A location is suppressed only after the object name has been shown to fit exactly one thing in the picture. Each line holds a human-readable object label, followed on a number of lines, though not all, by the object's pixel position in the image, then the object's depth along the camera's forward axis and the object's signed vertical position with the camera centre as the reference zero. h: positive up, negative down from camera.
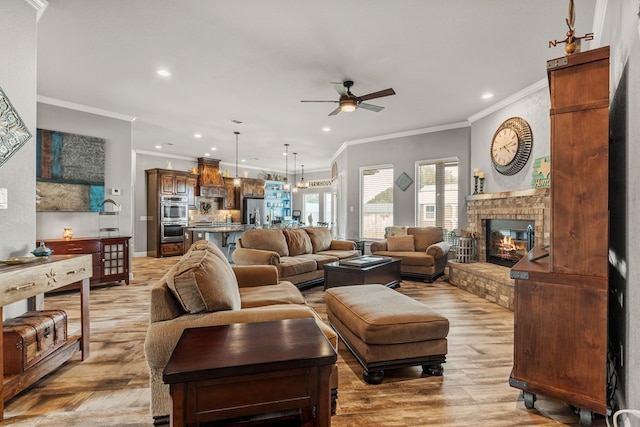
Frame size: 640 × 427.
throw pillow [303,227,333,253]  5.68 -0.47
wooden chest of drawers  4.33 -0.61
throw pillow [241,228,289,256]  4.79 -0.45
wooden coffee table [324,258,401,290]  3.86 -0.80
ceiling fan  3.61 +1.39
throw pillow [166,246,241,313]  1.51 -0.37
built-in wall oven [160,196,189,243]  8.10 -0.13
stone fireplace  3.92 -0.20
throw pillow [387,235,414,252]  5.75 -0.57
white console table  1.81 -0.50
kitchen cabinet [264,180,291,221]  11.56 +0.48
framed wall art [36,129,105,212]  4.49 +0.61
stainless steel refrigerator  10.35 +0.12
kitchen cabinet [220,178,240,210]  9.91 +0.53
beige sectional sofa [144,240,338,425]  1.46 -0.51
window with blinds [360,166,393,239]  7.11 +0.28
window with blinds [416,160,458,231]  6.20 +0.38
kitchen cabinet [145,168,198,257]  8.05 +0.32
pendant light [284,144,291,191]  8.20 +1.71
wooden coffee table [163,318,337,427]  1.01 -0.57
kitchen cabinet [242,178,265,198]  10.41 +0.86
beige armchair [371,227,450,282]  5.18 -0.66
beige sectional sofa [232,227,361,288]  4.41 -0.63
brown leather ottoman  2.09 -0.85
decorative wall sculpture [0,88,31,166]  2.24 +0.60
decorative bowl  2.35 -0.30
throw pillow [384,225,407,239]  6.11 -0.36
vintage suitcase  1.91 -0.83
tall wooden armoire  1.64 -0.25
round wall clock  4.48 +1.03
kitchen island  6.08 -0.46
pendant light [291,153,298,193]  12.63 +1.52
